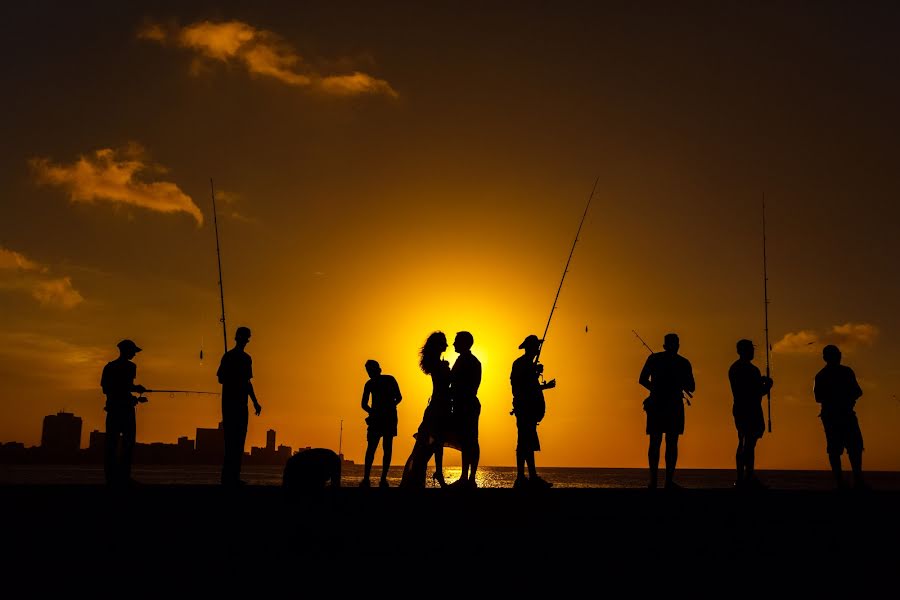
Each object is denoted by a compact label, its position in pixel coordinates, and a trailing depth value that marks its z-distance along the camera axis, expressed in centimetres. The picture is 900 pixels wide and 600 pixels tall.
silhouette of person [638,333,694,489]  1151
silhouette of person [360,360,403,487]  1301
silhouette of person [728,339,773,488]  1200
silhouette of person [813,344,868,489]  1219
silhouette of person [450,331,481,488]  1134
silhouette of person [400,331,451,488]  1143
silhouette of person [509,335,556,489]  1175
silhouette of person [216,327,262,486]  1177
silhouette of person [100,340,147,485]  1176
